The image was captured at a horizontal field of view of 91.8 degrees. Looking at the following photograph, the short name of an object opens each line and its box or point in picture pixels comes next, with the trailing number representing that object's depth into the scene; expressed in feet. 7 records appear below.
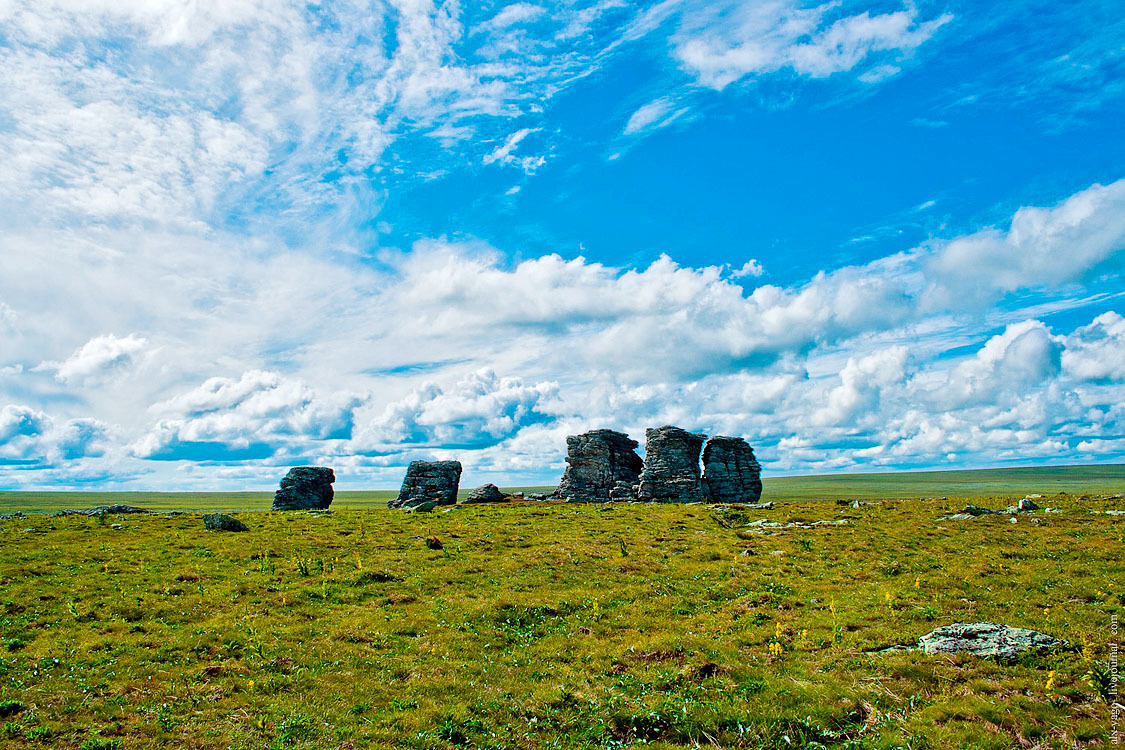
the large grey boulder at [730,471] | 283.18
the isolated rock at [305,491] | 279.49
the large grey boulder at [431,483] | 274.57
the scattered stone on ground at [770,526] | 154.81
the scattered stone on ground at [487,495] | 280.72
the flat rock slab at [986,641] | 58.23
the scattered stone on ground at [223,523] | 172.76
